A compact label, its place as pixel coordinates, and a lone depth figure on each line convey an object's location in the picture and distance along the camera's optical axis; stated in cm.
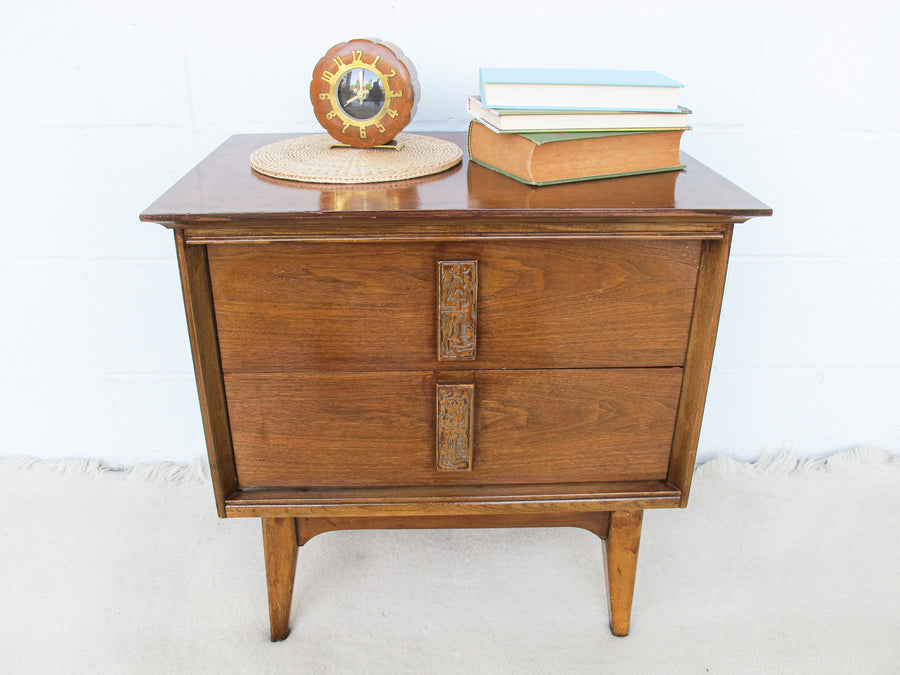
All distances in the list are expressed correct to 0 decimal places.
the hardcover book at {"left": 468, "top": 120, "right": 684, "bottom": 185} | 82
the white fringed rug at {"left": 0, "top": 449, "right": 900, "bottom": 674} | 101
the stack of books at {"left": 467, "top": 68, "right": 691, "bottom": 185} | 82
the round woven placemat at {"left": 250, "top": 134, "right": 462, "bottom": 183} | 83
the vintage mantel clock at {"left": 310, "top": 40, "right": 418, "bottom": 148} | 87
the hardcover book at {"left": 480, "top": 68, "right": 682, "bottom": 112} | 83
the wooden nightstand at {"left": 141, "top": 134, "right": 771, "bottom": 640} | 75
